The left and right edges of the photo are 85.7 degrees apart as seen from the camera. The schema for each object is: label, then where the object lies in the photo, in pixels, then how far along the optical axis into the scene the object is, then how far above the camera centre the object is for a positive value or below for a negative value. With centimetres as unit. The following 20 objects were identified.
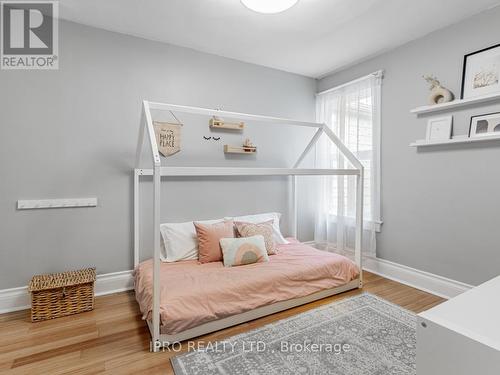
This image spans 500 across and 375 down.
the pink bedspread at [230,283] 179 -78
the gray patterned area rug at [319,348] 153 -104
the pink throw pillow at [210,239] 252 -54
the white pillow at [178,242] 257 -59
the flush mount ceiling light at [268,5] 182 +122
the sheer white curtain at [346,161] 301 +31
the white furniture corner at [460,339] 72 -44
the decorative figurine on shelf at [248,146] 314 +43
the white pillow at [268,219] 304 -42
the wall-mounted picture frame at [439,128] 237 +51
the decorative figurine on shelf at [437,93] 237 +82
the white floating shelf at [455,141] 210 +37
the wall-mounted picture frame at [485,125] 210 +48
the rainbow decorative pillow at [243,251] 242 -62
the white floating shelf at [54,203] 222 -19
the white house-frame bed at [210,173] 168 -13
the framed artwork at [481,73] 212 +91
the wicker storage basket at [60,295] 202 -88
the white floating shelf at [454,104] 210 +69
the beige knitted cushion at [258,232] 272 -50
